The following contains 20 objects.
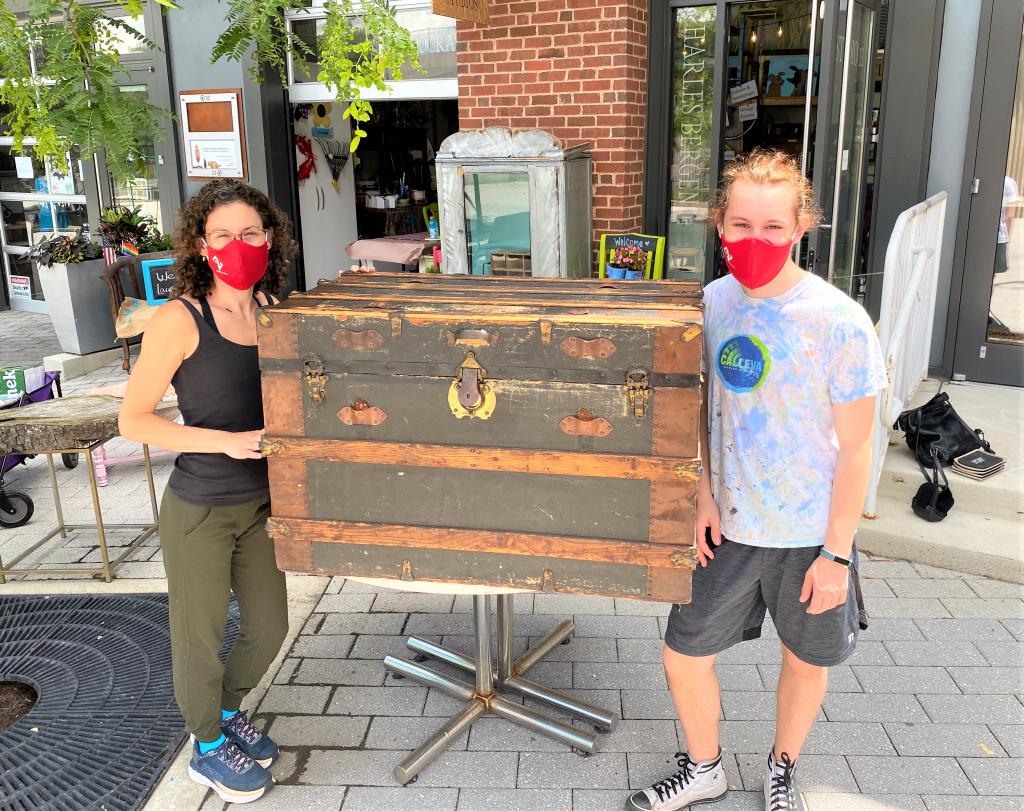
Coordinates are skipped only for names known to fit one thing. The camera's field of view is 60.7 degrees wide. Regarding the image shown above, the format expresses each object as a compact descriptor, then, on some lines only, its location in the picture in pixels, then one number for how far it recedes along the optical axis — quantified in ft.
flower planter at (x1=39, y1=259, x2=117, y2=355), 26.50
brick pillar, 19.67
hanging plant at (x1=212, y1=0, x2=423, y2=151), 10.16
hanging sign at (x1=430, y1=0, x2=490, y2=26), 17.95
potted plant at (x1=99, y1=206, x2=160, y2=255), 27.55
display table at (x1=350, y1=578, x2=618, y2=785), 9.85
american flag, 27.17
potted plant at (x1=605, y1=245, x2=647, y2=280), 20.27
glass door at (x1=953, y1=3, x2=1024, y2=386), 18.94
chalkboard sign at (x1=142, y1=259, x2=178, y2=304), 26.11
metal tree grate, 9.67
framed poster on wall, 27.68
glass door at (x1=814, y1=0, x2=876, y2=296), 15.52
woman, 8.37
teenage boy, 7.28
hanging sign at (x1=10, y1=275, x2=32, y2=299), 35.88
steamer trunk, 7.23
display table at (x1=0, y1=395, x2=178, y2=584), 13.37
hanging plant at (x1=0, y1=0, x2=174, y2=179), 8.93
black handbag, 14.65
